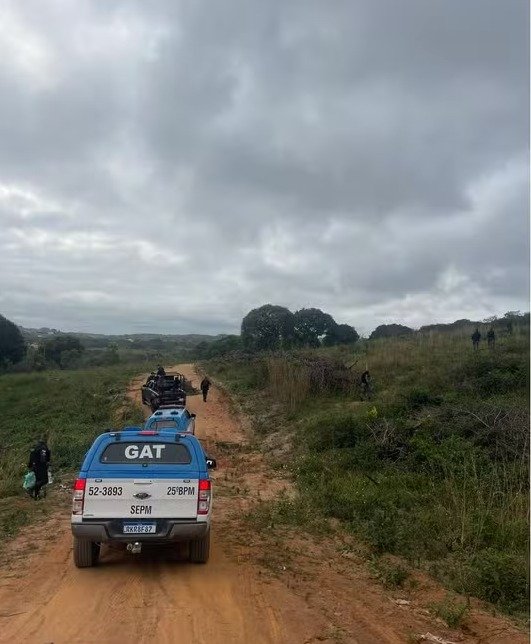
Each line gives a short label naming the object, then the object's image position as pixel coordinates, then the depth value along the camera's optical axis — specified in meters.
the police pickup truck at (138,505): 7.09
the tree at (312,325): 58.88
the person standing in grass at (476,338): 23.21
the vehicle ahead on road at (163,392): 21.55
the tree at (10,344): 58.22
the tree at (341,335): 58.66
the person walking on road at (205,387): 25.31
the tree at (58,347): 66.06
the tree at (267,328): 56.09
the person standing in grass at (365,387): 19.52
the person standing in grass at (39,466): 11.93
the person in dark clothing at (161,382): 22.33
